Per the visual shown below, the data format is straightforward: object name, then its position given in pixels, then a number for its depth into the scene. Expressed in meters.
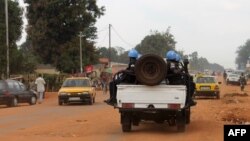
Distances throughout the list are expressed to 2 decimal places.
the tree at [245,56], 195.12
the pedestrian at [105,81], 47.64
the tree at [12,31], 41.47
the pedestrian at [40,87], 34.71
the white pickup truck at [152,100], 14.98
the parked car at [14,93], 30.55
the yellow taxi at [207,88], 35.53
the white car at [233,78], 68.87
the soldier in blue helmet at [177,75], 15.40
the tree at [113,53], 139.93
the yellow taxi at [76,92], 30.53
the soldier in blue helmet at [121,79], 15.60
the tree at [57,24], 60.16
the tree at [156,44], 105.72
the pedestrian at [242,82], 51.12
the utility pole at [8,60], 40.56
